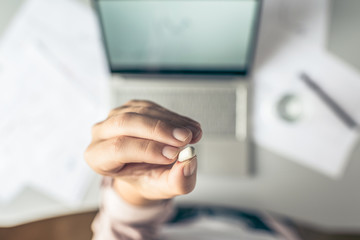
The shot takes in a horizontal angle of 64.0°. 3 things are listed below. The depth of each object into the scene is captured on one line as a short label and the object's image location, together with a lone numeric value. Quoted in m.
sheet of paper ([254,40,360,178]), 0.59
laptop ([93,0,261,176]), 0.47
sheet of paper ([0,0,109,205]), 0.52
